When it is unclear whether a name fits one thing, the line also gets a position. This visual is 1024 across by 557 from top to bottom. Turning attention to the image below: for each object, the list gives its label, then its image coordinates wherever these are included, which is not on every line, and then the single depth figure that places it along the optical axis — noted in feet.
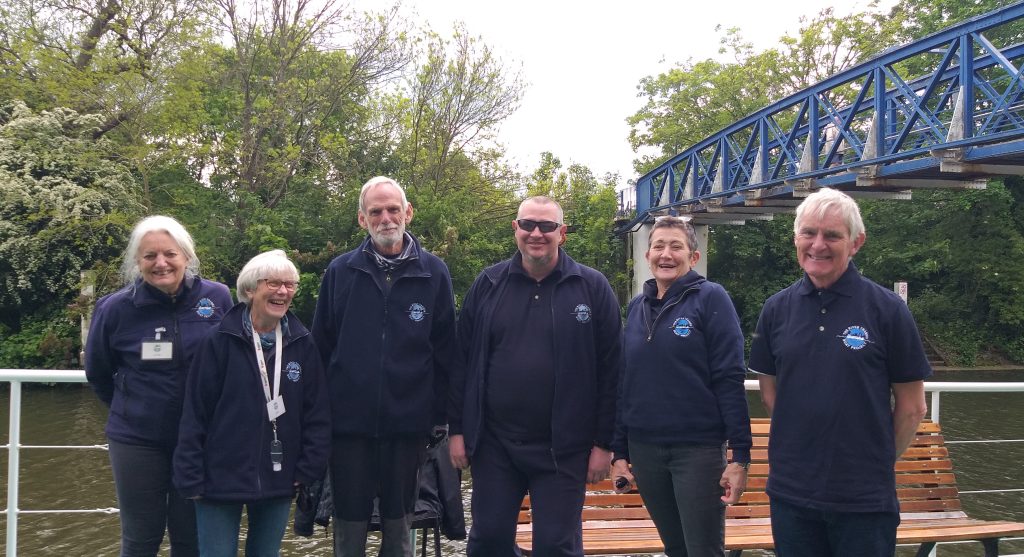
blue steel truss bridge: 40.96
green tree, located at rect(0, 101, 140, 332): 53.72
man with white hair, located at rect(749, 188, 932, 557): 7.89
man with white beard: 9.77
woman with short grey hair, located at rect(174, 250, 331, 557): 9.18
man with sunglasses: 9.67
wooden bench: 11.54
